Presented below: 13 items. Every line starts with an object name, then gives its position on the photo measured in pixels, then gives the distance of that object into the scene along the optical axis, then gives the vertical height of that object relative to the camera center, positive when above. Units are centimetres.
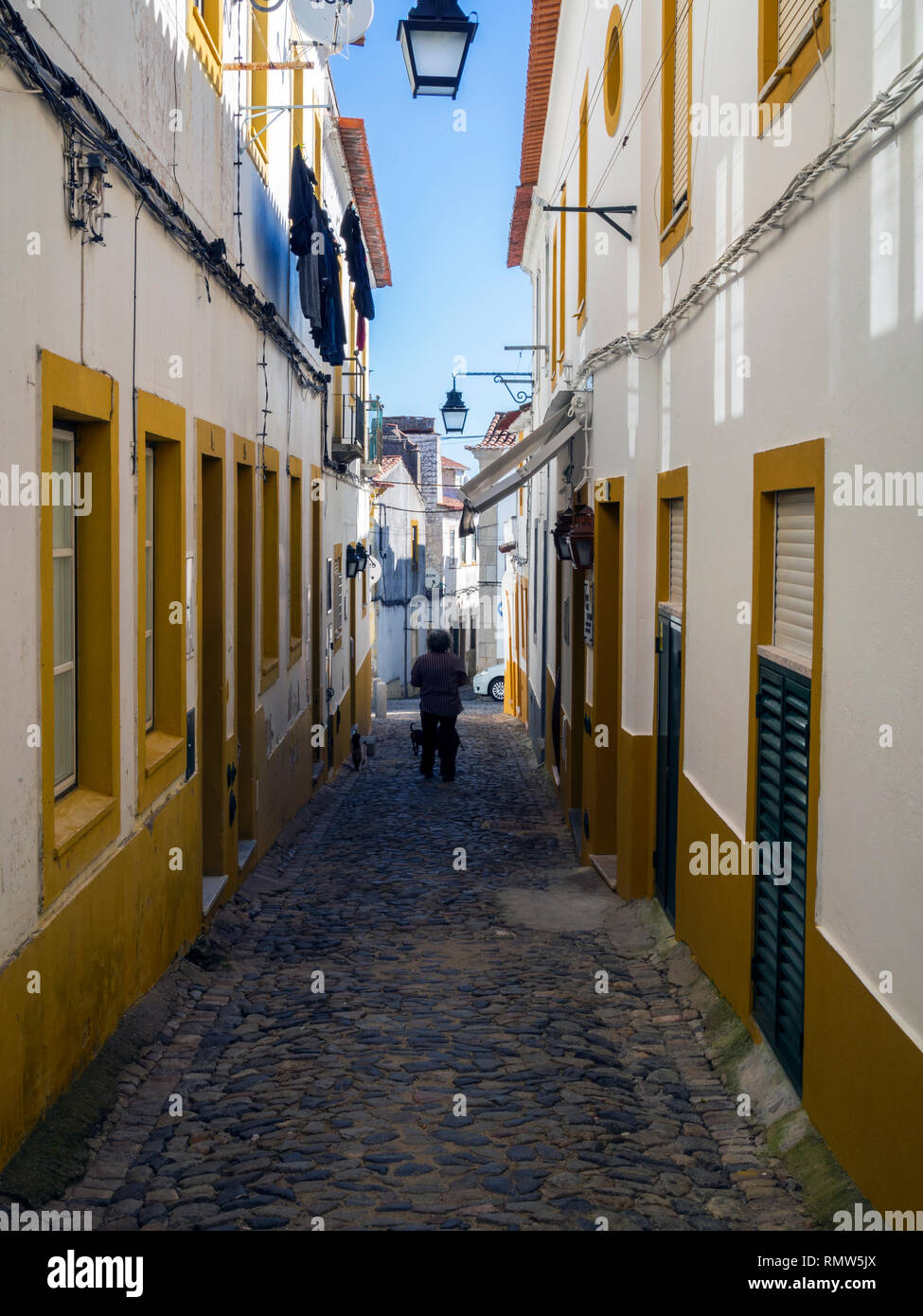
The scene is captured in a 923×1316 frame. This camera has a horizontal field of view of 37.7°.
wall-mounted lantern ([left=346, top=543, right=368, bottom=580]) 2011 +23
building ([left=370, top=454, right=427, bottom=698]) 3717 +10
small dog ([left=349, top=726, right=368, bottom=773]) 1789 -233
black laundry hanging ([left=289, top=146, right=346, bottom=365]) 1114 +277
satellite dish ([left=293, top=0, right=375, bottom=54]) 928 +389
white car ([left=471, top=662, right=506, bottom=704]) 3866 -308
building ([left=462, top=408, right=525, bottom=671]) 4609 -29
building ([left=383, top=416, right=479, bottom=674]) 5000 +114
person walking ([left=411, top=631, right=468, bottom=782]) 1581 -146
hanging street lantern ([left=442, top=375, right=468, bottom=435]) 2423 +297
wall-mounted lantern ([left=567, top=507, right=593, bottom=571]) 1065 +26
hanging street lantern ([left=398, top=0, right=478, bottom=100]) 673 +268
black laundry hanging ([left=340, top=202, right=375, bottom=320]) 1488 +360
